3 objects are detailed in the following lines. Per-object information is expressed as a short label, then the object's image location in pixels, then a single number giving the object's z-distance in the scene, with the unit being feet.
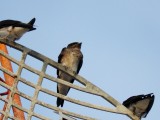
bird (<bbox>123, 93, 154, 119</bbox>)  42.01
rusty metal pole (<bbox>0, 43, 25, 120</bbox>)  46.85
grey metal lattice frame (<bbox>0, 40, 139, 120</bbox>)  37.58
